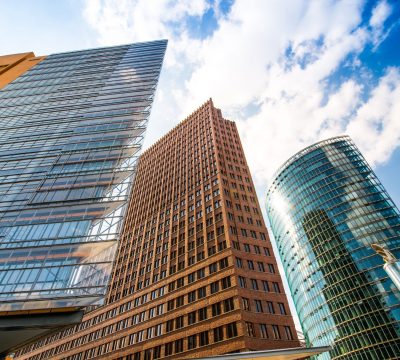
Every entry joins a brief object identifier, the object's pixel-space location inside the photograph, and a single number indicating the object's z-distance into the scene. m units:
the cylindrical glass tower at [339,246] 62.91
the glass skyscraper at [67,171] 20.08
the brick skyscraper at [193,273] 34.56
